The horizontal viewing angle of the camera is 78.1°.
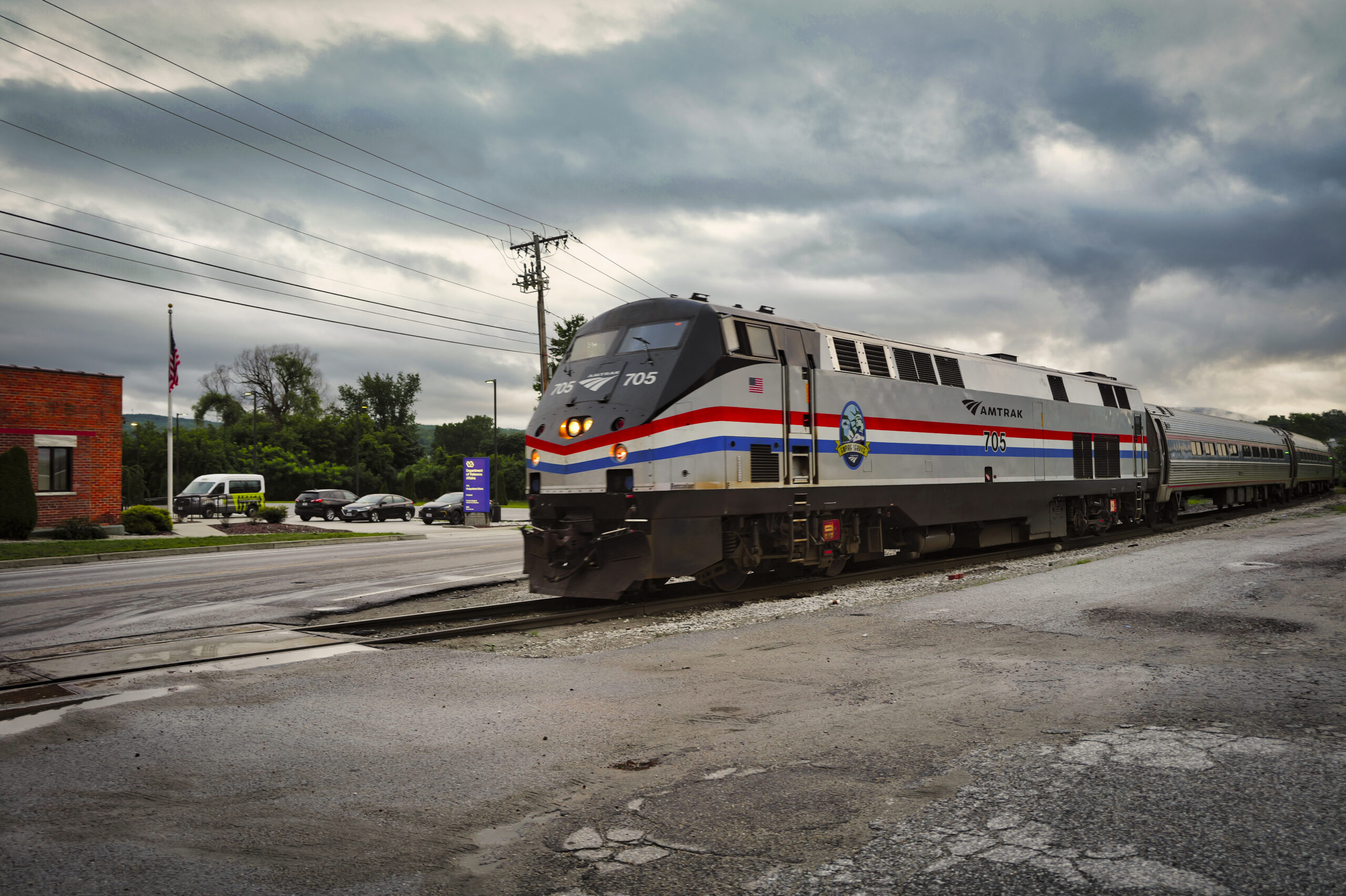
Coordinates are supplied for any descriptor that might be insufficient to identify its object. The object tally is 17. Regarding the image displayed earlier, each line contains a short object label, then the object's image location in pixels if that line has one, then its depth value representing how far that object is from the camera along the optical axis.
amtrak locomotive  10.25
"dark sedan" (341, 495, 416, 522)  43.91
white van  40.88
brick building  28.27
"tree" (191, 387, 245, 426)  94.50
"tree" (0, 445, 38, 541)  25.64
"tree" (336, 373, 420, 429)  108.31
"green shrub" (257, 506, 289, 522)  35.53
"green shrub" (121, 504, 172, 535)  29.09
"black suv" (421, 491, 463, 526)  39.19
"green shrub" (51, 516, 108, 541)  25.44
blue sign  35.12
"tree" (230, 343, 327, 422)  95.50
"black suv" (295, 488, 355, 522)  45.28
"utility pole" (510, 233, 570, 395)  35.88
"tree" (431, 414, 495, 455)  141.00
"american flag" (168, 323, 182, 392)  35.12
